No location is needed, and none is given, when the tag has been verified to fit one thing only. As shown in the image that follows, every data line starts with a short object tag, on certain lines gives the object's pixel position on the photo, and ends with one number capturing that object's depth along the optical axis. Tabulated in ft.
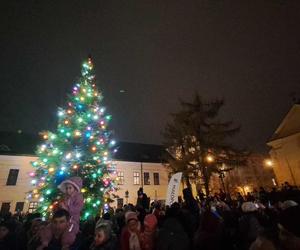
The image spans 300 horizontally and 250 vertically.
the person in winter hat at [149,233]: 14.89
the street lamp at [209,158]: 62.37
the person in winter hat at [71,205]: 10.46
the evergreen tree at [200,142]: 61.87
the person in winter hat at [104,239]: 12.06
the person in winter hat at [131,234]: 14.07
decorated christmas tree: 32.17
